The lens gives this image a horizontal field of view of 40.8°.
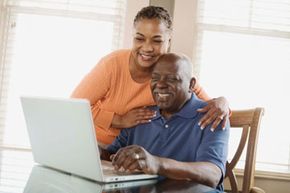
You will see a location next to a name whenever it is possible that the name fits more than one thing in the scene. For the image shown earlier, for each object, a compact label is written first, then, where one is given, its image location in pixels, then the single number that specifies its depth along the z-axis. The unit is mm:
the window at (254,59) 2559
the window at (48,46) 2613
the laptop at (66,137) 998
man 1329
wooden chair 1798
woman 1665
